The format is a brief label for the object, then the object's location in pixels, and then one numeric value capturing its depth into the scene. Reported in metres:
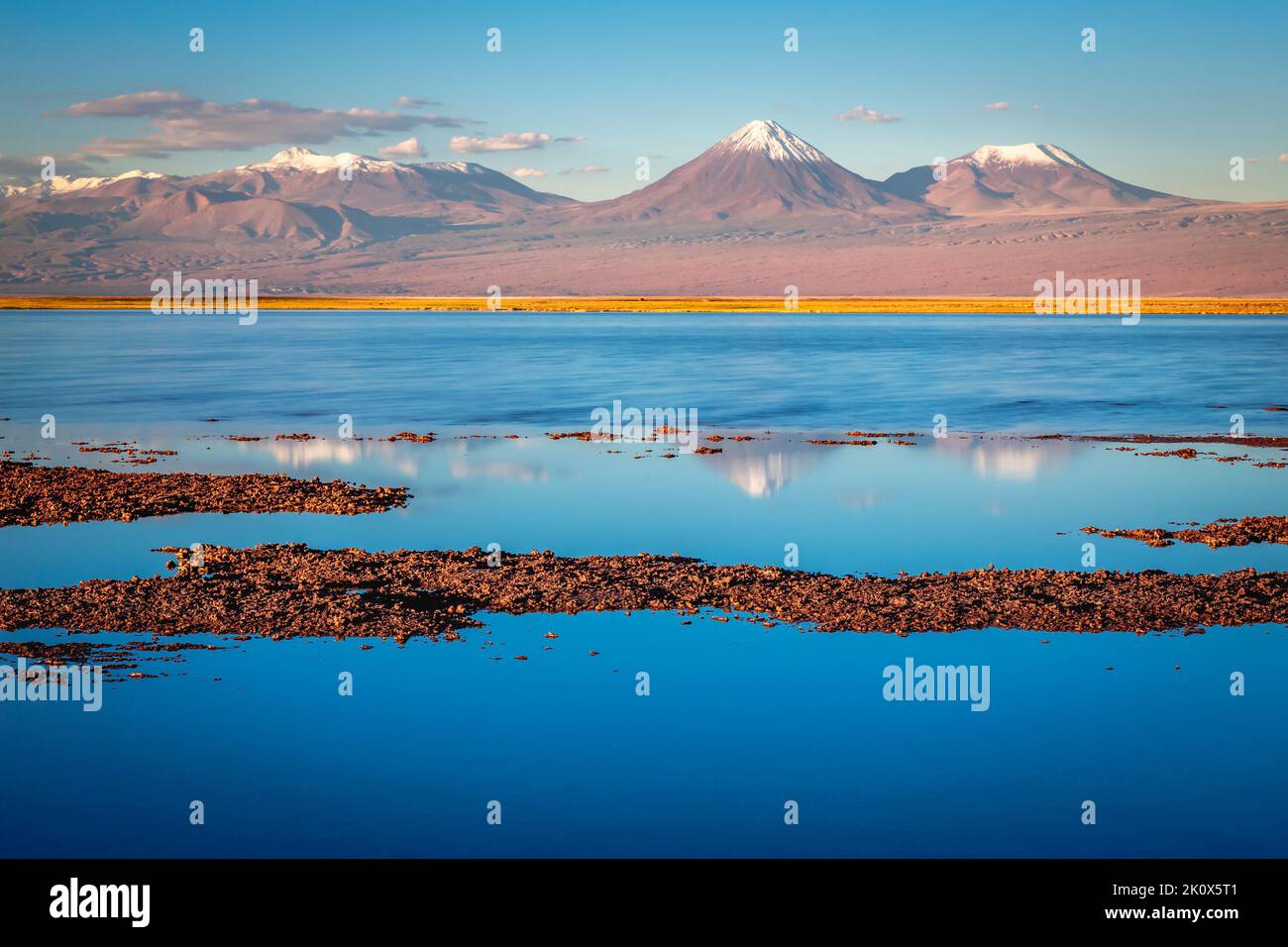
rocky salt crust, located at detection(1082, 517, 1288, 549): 18.00
